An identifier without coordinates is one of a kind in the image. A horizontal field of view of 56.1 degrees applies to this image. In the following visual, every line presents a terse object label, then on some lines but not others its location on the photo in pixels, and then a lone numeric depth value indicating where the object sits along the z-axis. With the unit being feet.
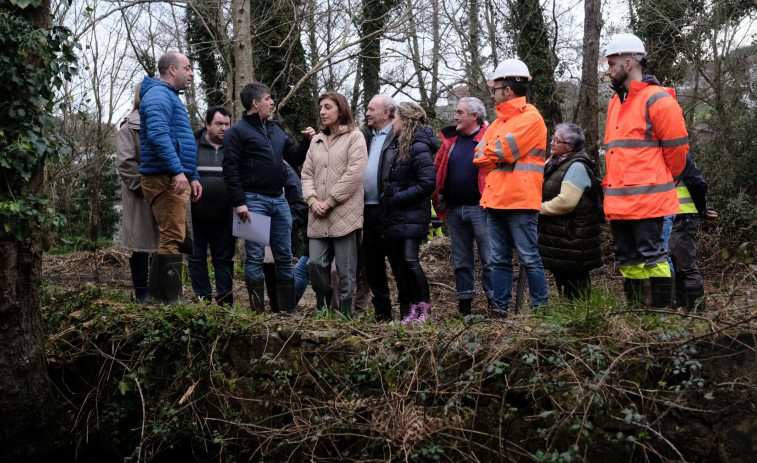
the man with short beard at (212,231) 20.45
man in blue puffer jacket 17.99
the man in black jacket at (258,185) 19.33
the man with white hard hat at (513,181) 17.66
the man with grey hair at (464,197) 19.84
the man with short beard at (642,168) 15.57
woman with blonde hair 19.06
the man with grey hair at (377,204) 20.03
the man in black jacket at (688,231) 18.99
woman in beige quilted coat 19.12
